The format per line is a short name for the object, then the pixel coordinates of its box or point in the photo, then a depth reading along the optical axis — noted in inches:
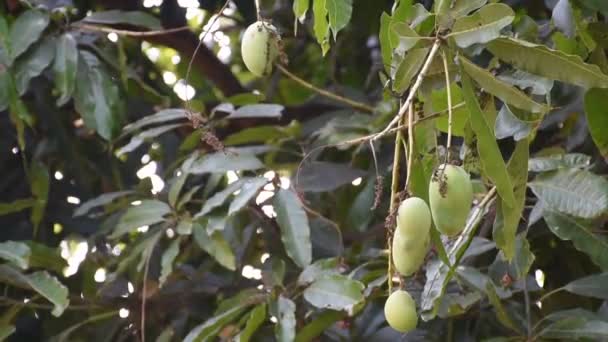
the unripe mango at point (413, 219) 167.3
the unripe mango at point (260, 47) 181.0
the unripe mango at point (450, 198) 166.4
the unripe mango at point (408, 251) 167.7
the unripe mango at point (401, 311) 173.6
